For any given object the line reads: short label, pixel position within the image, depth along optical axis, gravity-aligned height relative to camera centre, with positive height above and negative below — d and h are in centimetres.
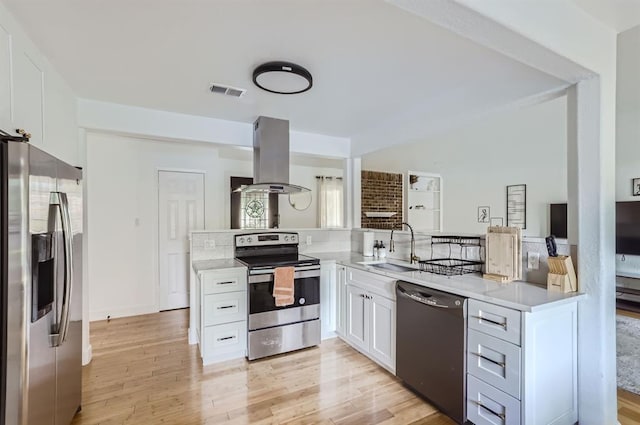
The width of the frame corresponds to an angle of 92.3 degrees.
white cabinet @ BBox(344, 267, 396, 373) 250 -92
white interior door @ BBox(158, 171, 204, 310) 436 -25
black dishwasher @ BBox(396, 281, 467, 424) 190 -91
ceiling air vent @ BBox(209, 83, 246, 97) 242 +99
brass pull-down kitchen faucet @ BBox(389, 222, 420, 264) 301 -42
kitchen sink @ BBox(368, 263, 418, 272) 264 -50
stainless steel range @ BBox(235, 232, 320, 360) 285 -93
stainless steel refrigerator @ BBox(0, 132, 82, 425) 121 -34
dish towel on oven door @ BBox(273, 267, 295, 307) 289 -70
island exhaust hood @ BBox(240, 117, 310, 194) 318 +59
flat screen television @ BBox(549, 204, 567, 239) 449 -10
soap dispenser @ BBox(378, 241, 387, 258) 339 -43
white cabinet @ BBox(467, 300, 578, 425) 160 -85
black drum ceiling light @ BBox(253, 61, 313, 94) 203 +94
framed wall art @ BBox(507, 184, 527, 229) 497 +12
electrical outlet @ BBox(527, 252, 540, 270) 213 -34
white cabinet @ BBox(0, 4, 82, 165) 153 +71
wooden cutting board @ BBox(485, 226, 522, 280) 214 -29
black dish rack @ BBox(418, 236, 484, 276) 244 -42
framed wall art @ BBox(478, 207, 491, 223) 535 -3
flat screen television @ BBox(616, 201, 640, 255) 368 -19
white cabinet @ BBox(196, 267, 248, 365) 275 -93
